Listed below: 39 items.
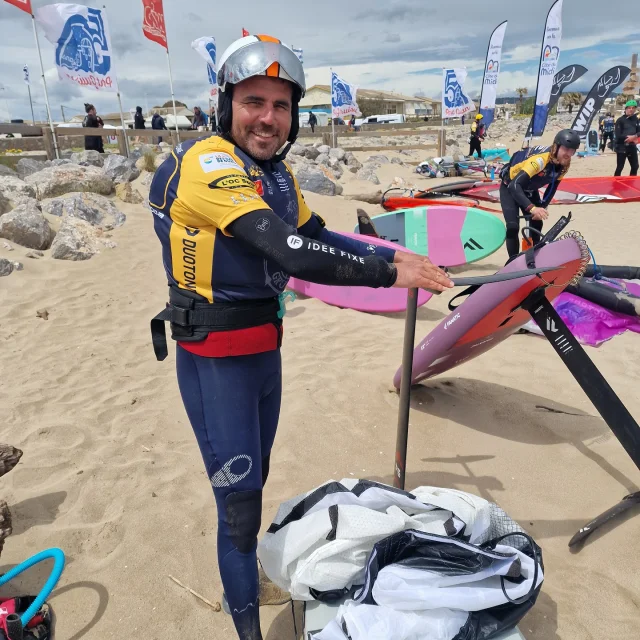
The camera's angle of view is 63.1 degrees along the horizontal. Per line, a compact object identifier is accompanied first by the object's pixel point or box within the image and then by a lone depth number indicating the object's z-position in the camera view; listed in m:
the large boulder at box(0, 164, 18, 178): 9.28
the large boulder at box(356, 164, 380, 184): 14.16
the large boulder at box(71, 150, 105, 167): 10.86
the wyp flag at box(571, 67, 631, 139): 14.43
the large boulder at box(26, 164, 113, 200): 7.99
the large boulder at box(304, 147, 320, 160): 16.45
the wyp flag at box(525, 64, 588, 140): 15.98
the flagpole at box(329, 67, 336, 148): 18.79
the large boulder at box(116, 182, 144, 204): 8.73
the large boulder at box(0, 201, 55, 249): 6.25
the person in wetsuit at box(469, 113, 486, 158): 17.58
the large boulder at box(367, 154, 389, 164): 18.56
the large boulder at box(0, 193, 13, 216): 7.03
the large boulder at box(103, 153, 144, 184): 9.87
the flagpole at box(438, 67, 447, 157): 18.84
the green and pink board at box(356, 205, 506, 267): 7.05
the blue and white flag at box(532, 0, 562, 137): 15.90
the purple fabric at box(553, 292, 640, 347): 4.90
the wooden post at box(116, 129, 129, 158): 12.47
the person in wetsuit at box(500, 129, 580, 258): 5.62
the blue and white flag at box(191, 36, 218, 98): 13.56
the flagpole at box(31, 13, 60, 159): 9.82
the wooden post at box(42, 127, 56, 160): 11.35
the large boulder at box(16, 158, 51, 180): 10.05
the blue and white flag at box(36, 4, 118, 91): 9.62
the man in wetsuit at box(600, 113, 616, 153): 22.66
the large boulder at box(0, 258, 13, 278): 5.66
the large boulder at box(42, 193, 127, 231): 7.33
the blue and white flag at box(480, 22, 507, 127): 19.31
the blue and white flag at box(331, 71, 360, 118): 17.94
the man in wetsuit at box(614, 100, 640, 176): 12.51
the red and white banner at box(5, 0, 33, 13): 9.47
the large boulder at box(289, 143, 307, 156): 16.47
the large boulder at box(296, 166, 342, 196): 11.25
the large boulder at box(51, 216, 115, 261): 6.35
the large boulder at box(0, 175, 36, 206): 7.20
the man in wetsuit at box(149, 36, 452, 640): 1.54
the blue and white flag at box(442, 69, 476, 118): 19.91
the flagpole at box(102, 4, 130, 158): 12.21
